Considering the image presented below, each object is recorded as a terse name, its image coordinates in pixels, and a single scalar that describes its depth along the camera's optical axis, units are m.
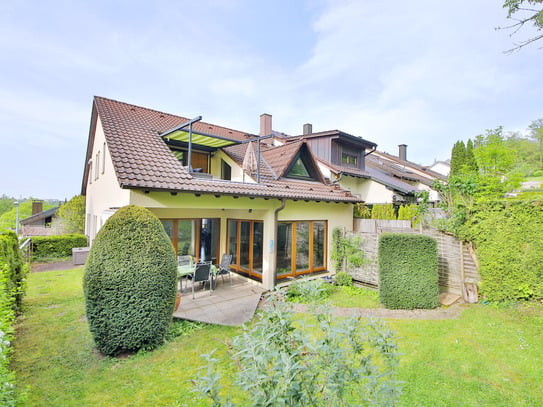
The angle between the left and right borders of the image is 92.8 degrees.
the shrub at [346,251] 11.36
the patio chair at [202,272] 9.09
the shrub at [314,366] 1.82
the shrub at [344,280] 11.09
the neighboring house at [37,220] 25.23
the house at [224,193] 8.54
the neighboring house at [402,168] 25.48
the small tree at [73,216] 20.16
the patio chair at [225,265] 10.49
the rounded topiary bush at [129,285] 5.41
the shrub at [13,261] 6.50
